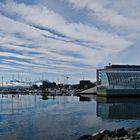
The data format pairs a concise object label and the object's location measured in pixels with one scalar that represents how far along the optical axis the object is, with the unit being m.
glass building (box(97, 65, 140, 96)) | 58.14
